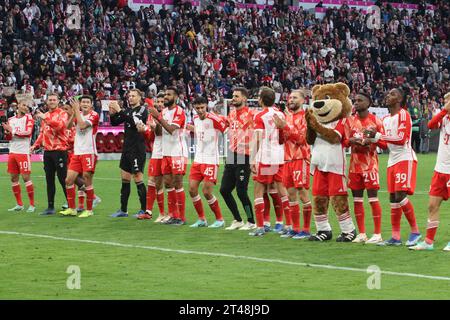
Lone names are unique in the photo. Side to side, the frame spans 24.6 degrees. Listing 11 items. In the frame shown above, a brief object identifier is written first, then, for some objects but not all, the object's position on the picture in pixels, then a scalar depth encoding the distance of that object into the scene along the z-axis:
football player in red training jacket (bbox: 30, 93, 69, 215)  18.03
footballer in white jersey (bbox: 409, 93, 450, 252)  12.75
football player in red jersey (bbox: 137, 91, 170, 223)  16.88
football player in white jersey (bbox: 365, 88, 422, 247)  13.26
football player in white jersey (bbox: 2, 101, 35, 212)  18.70
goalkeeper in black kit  17.48
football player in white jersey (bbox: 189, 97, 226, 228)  15.80
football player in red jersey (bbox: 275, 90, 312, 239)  14.59
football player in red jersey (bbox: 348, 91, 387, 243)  13.67
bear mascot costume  13.58
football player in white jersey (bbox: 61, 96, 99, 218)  17.59
